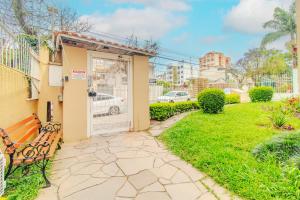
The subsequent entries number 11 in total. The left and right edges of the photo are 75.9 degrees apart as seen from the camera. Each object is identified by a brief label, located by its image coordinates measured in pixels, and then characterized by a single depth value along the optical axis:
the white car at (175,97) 9.98
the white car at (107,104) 5.95
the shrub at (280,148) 3.55
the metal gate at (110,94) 5.92
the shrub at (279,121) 6.03
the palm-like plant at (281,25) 19.34
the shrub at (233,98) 13.69
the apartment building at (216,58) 60.16
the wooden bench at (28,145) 2.86
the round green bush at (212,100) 8.19
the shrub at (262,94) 12.55
